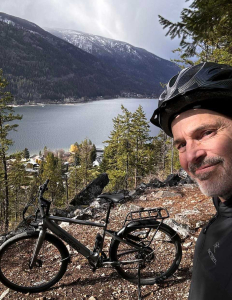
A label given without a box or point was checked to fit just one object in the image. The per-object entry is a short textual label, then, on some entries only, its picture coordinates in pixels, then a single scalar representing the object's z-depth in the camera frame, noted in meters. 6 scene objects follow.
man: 1.02
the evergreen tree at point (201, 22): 4.51
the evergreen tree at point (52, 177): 32.13
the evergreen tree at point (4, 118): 16.38
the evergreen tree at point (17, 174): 19.28
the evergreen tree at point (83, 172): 33.25
